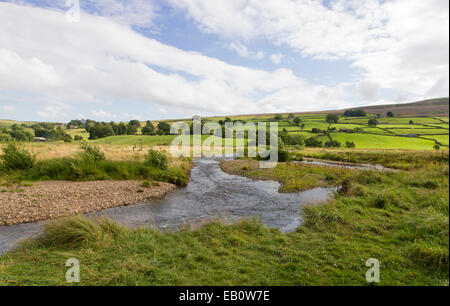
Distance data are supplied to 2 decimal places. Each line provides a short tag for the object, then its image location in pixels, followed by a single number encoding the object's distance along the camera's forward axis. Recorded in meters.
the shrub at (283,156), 34.16
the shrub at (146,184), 16.59
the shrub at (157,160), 20.91
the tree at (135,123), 106.18
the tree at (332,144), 54.54
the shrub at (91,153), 19.25
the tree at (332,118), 72.47
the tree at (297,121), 89.00
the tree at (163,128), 78.88
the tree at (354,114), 59.62
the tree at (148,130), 82.10
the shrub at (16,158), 16.91
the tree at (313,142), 60.25
